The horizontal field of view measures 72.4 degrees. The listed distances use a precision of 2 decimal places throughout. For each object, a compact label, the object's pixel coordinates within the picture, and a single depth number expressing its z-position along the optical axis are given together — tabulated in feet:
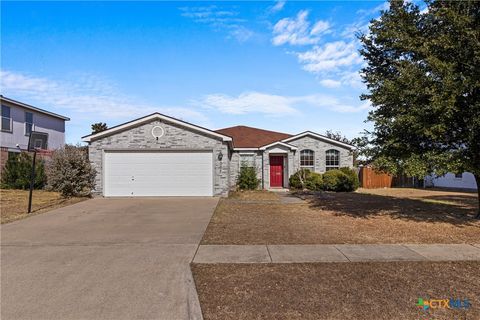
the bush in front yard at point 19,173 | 66.80
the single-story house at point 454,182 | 80.04
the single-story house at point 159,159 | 54.80
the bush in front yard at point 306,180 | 70.44
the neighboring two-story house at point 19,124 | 70.49
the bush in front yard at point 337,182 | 68.87
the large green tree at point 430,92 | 28.63
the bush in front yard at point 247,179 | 67.67
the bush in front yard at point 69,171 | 50.62
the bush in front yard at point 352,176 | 70.23
